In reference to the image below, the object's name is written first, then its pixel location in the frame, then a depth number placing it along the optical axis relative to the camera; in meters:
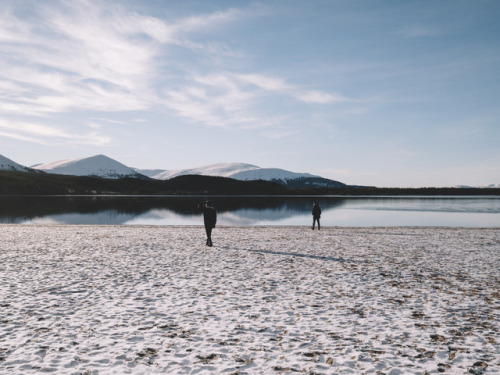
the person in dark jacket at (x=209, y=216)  22.59
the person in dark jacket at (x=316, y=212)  35.65
